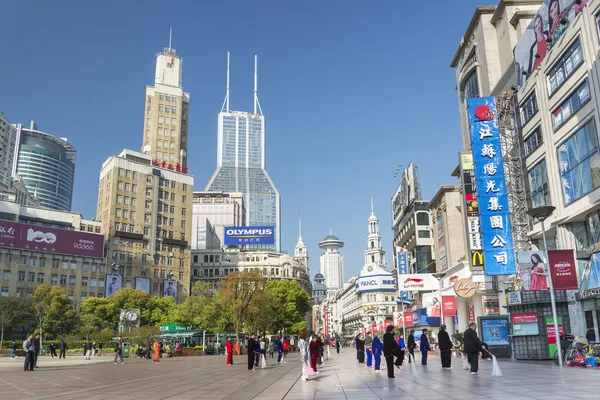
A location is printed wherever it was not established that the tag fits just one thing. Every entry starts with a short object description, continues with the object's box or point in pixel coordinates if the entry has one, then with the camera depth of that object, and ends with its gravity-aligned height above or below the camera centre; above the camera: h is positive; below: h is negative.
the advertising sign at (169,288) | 99.12 +7.01
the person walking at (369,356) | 27.38 -1.74
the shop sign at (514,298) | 27.36 +1.12
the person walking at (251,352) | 26.89 -1.40
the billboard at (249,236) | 124.00 +20.59
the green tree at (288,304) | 80.46 +3.07
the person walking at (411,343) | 20.14 -0.96
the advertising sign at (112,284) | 90.11 +7.24
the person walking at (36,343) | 27.03 -0.78
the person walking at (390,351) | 18.28 -1.00
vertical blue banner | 37.75 +9.31
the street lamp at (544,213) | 22.17 +4.53
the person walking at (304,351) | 18.26 -1.01
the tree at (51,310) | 68.19 +2.28
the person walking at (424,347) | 25.59 -1.23
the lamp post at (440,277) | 57.00 +4.91
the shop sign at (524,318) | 25.78 +0.09
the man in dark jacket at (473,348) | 18.31 -0.95
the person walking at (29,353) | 26.19 -1.23
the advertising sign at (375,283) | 145.57 +10.68
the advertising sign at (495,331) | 29.67 -0.59
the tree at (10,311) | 65.39 +2.18
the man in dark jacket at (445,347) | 22.09 -1.07
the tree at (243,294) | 54.25 +3.12
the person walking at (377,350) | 22.30 -1.18
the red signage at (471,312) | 47.28 +0.78
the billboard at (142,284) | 95.50 +7.55
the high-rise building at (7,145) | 181.38 +64.67
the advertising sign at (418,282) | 56.16 +4.21
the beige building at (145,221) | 98.94 +20.50
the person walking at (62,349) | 46.19 -1.93
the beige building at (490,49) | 47.19 +26.60
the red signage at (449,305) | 44.28 +1.33
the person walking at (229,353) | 32.70 -1.76
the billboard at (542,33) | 32.84 +19.00
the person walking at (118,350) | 38.48 -1.71
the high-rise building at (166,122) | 117.88 +46.16
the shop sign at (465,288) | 41.25 +2.55
